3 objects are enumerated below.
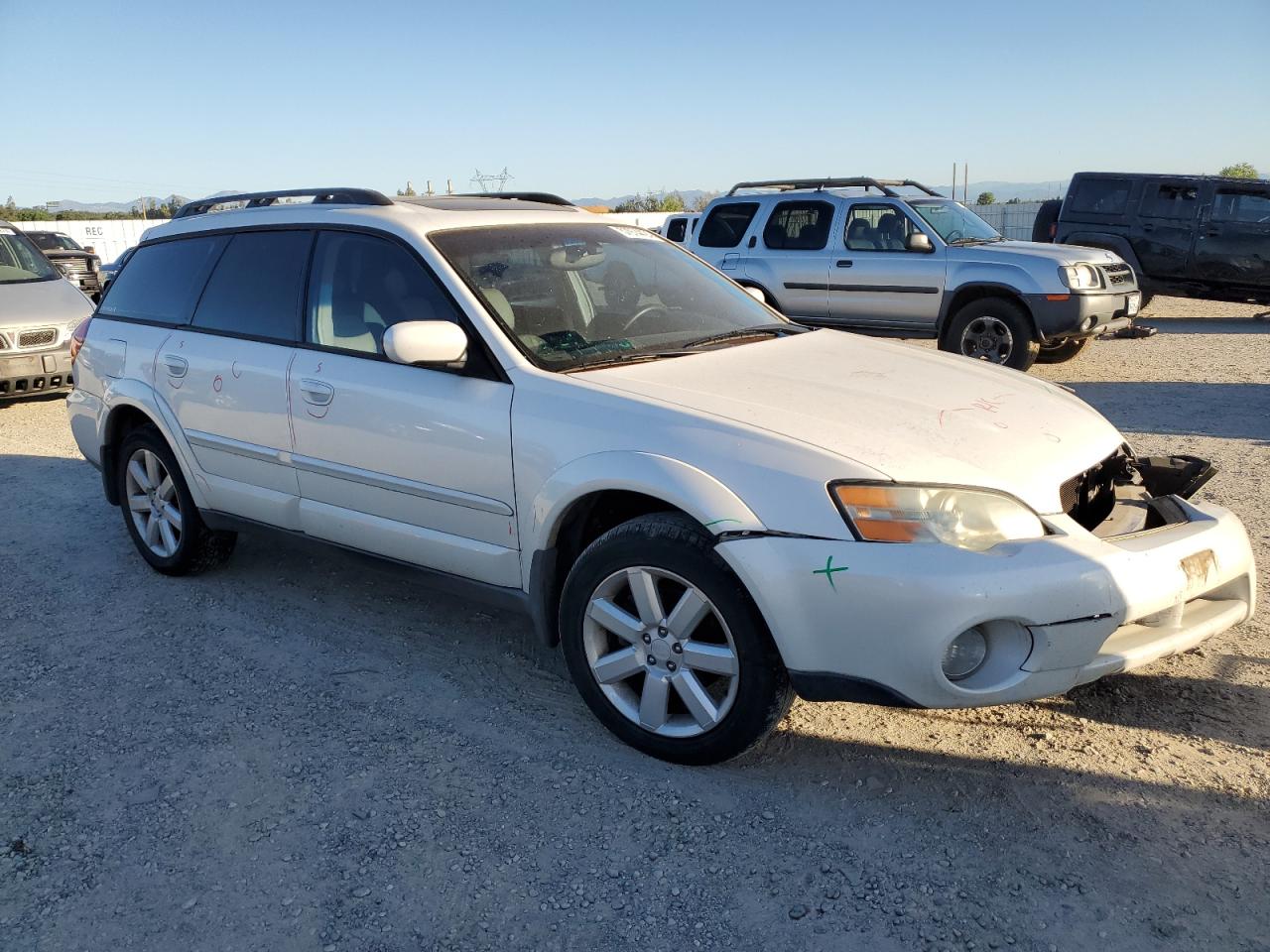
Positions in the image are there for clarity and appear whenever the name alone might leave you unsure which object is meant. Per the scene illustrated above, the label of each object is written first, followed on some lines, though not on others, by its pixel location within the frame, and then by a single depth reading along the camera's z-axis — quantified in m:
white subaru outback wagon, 2.74
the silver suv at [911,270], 9.31
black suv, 13.28
